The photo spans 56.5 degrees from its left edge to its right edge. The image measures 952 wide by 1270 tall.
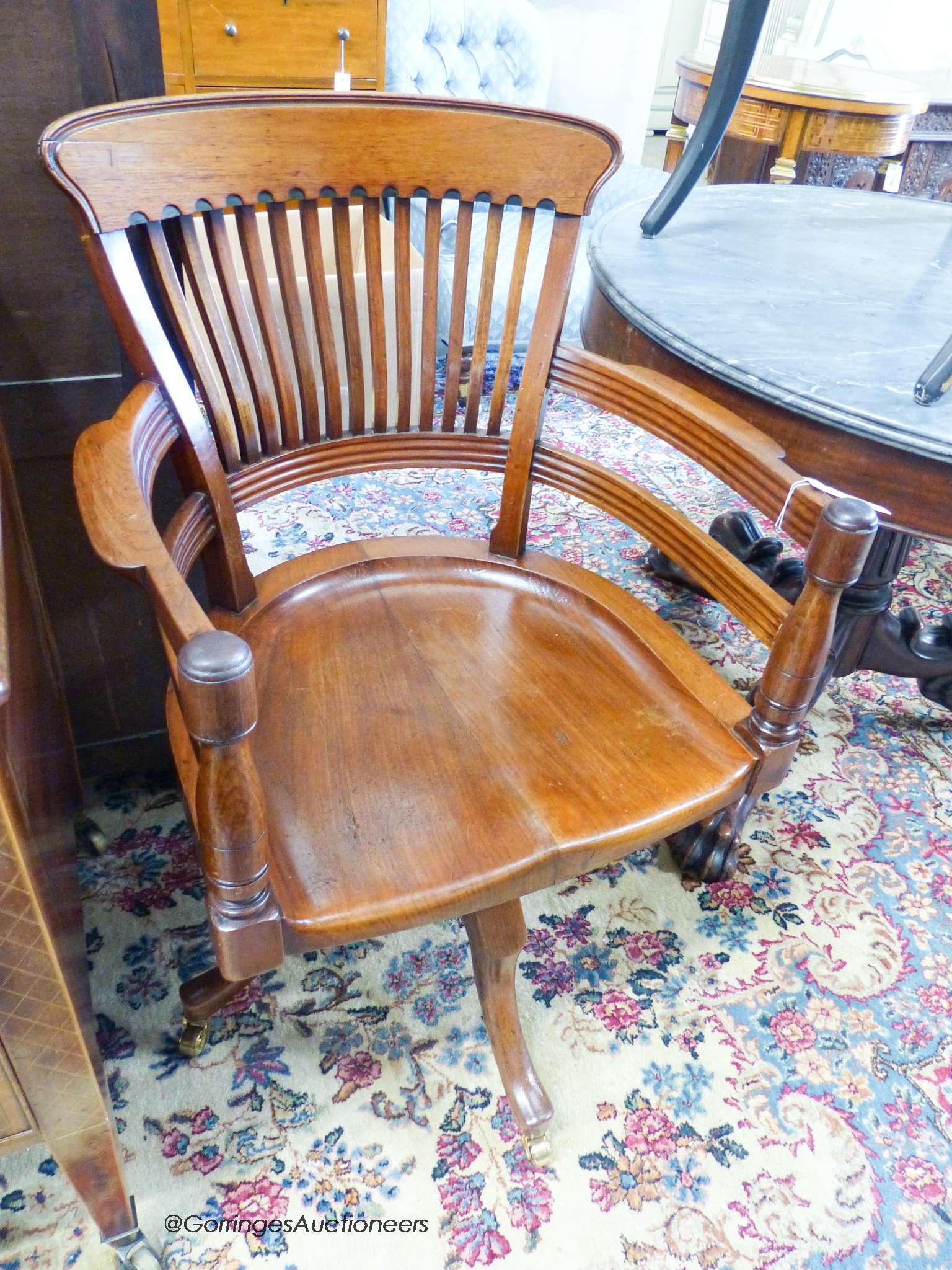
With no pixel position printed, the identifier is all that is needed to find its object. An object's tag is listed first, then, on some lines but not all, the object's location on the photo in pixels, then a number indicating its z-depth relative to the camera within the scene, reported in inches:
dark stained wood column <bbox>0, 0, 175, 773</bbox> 31.7
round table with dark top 32.8
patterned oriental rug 35.4
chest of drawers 96.7
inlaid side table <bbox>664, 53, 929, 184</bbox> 87.3
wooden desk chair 26.4
